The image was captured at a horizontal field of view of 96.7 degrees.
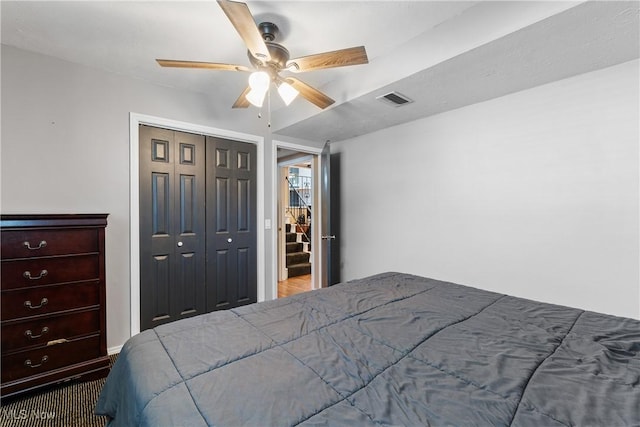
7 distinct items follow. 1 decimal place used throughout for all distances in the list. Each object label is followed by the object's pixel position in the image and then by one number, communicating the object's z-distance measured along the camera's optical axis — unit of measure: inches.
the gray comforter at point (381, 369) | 28.2
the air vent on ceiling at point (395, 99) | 95.0
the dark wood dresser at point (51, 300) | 69.8
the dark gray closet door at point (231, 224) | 119.3
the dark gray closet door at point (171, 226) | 104.3
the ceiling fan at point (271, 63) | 62.9
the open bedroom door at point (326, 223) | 141.4
